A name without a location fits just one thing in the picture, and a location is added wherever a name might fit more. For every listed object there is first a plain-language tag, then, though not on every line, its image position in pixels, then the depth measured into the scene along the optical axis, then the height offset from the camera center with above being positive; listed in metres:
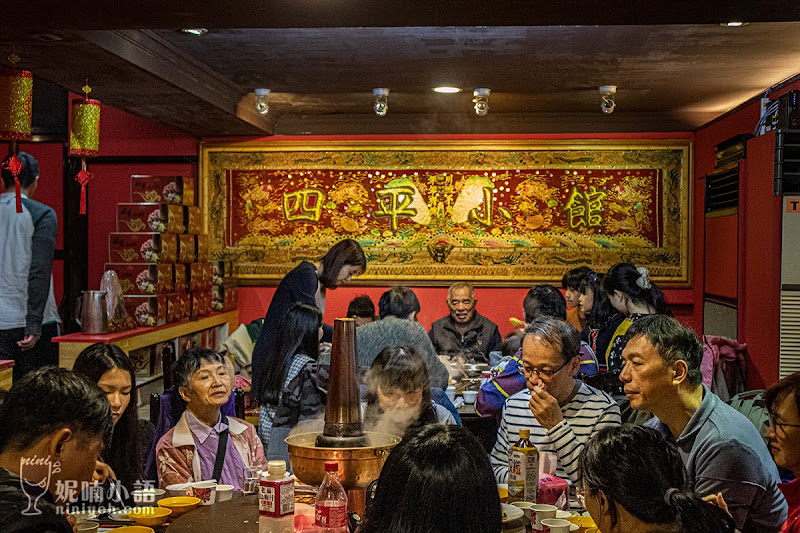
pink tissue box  2.63 -0.77
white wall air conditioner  5.23 -0.21
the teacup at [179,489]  2.73 -0.80
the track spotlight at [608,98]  6.14 +1.19
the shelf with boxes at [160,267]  6.01 -0.13
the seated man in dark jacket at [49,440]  1.74 -0.43
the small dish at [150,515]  2.44 -0.80
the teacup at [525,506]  2.49 -0.78
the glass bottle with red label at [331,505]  2.15 -0.67
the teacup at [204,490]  2.72 -0.81
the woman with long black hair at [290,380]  3.62 -0.59
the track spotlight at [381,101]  6.30 +1.18
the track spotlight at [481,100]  6.20 +1.18
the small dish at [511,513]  2.36 -0.77
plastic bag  5.57 -0.36
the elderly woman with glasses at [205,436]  3.01 -0.71
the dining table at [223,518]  2.26 -0.78
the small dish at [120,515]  2.49 -0.82
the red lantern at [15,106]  4.03 +0.71
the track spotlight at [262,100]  6.36 +1.20
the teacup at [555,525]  2.32 -0.78
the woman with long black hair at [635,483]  1.69 -0.49
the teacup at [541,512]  2.45 -0.79
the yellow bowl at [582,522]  2.41 -0.81
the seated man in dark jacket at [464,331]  6.34 -0.62
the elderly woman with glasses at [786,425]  2.15 -0.45
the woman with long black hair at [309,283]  4.39 -0.19
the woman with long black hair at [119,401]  3.07 -0.58
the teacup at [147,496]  2.63 -0.81
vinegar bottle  2.16 -0.68
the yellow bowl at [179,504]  2.54 -0.80
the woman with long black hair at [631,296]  4.53 -0.24
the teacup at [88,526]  2.32 -0.80
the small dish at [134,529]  2.34 -0.80
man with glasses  2.98 -0.57
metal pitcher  5.38 -0.42
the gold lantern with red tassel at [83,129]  4.79 +0.72
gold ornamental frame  7.38 +0.27
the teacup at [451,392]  4.72 -0.82
